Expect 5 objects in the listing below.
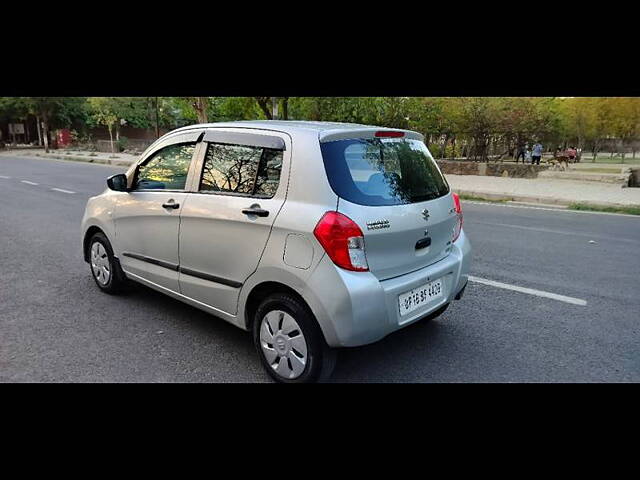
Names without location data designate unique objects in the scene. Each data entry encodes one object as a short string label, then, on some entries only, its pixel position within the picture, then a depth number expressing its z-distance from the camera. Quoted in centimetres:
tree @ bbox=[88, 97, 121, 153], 3167
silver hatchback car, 271
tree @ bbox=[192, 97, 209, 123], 1942
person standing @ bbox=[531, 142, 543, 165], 1989
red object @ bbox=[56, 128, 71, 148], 4128
